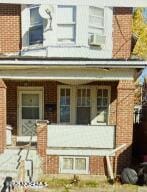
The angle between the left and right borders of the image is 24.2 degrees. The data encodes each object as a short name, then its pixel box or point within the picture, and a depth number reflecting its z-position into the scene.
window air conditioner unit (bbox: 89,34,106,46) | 13.19
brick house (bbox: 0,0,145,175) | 11.43
